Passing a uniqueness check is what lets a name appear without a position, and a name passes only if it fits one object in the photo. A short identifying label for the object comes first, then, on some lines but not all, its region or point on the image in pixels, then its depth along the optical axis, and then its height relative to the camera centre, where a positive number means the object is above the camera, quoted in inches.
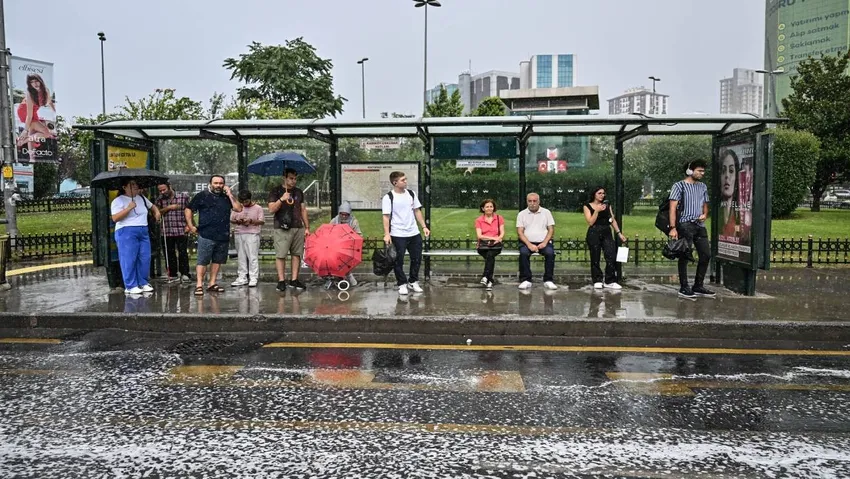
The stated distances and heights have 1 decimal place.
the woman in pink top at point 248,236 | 376.8 -13.2
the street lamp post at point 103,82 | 1784.0 +376.0
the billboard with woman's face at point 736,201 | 342.3 +5.3
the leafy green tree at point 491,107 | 1454.2 +243.8
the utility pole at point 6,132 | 526.6 +70.9
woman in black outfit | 368.8 -9.7
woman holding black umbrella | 355.3 -9.5
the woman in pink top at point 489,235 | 384.2 -13.8
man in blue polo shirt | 356.5 -4.8
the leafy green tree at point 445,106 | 1482.5 +251.9
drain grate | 251.8 -54.0
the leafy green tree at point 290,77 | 1571.1 +347.0
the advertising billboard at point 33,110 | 534.0 +91.8
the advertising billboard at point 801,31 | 3572.8 +1060.8
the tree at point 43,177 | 1543.9 +95.9
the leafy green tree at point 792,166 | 904.3 +63.7
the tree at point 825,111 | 1060.5 +168.4
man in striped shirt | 339.3 -0.2
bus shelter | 335.3 +47.7
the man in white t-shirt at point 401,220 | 352.2 -3.9
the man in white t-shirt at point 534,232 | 377.4 -12.1
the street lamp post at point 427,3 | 1199.4 +398.0
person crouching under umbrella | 373.1 -2.8
